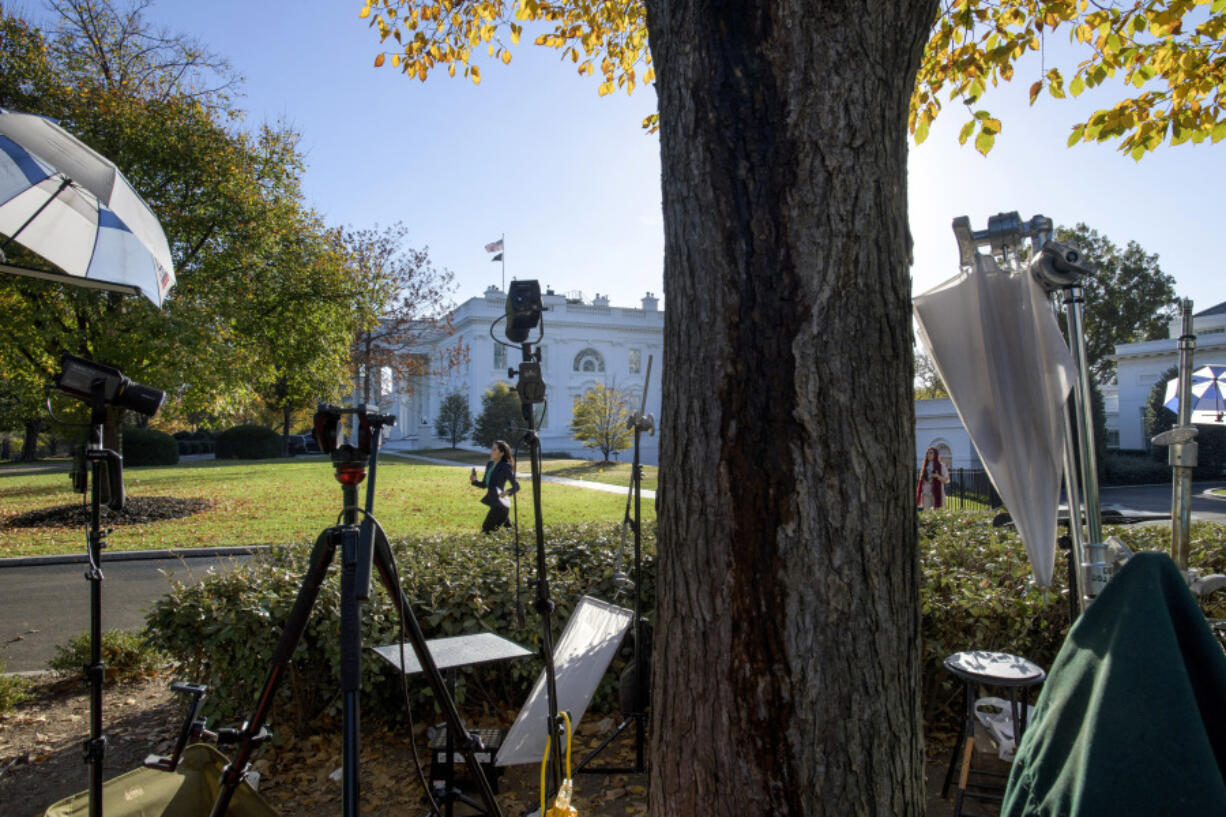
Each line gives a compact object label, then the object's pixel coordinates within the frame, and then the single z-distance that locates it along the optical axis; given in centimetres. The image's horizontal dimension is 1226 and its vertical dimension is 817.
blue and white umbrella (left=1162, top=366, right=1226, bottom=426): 1199
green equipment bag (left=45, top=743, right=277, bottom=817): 288
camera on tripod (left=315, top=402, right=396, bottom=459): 243
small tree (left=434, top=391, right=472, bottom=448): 4853
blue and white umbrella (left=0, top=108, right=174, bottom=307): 344
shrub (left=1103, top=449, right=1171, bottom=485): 3081
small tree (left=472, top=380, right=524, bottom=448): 4100
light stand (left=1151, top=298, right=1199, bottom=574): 314
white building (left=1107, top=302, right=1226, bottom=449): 3947
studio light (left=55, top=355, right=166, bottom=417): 272
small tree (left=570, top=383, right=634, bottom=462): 3719
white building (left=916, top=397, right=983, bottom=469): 2762
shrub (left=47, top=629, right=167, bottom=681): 508
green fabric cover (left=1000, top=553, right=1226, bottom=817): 102
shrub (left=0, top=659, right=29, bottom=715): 447
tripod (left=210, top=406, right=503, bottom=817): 215
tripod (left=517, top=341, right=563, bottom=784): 297
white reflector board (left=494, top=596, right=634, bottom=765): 337
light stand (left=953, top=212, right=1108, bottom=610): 254
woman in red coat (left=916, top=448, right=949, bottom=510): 1585
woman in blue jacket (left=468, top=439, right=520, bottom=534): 1032
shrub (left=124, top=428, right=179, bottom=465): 3025
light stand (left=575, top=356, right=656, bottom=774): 381
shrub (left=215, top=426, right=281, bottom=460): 3675
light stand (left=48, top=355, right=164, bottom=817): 268
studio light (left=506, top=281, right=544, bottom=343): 327
